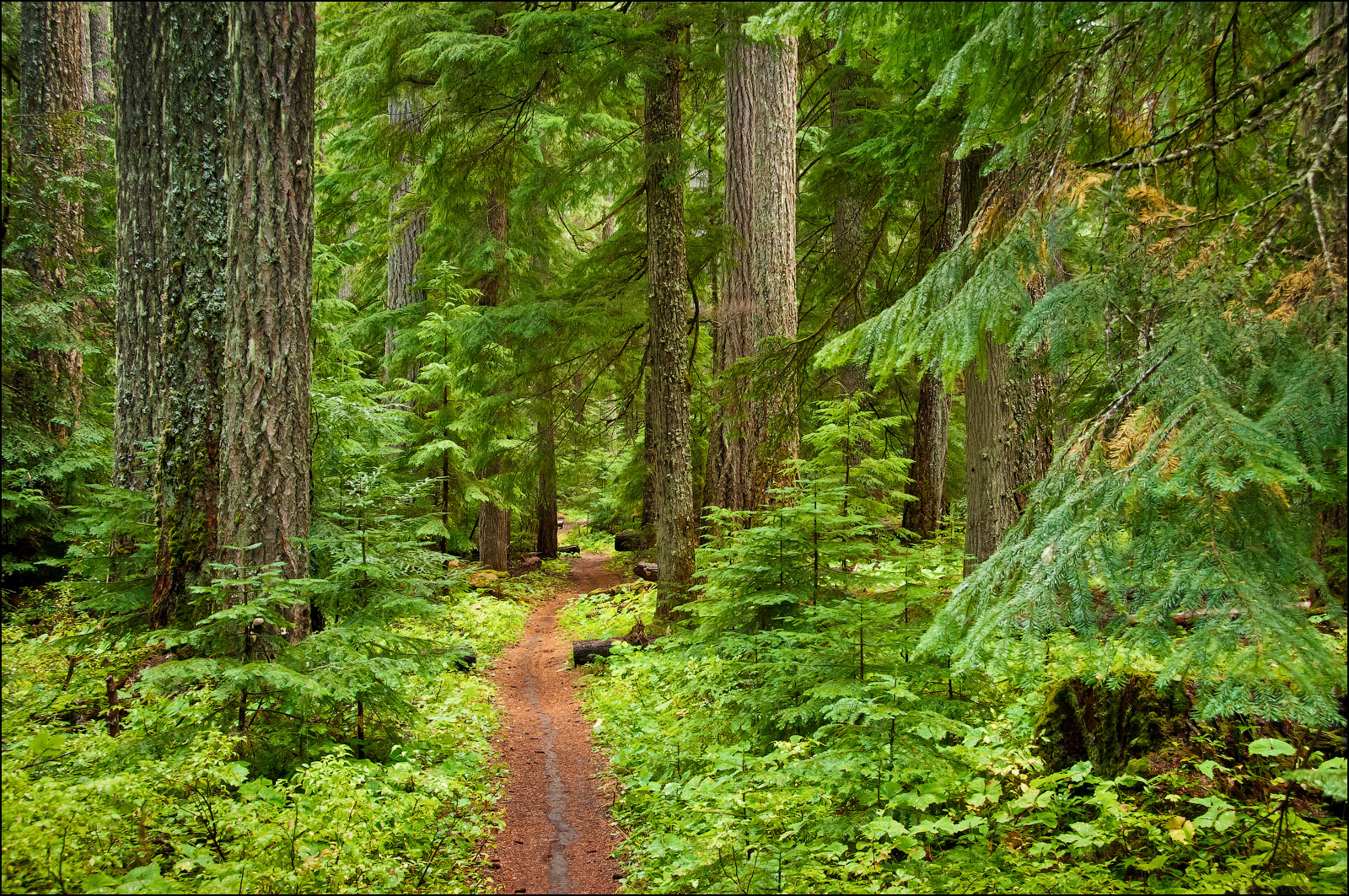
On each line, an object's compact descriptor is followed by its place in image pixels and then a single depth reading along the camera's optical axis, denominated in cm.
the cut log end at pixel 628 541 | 1675
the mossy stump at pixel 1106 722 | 467
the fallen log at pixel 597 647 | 945
